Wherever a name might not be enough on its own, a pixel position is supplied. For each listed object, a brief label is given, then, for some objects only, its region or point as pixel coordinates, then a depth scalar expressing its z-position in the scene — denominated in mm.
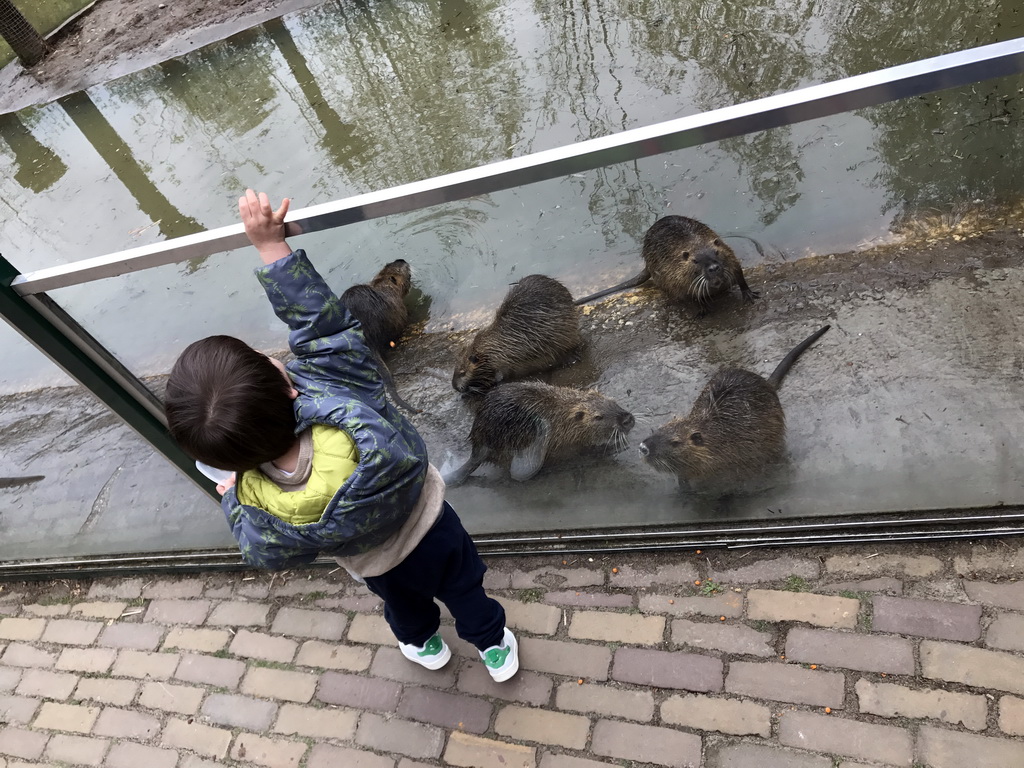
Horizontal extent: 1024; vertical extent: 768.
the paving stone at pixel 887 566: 2174
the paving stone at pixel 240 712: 2434
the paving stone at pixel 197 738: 2412
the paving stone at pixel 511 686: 2242
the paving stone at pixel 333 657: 2494
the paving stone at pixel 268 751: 2316
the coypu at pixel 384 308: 2961
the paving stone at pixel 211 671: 2592
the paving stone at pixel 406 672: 2366
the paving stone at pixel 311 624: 2617
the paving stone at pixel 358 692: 2371
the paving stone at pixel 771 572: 2281
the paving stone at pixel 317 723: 2335
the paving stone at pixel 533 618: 2404
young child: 1393
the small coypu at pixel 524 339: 2699
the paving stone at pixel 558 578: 2490
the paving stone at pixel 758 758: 1913
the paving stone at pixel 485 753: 2117
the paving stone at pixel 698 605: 2268
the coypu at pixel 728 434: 2312
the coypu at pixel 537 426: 2500
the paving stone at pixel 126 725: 2529
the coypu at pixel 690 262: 2438
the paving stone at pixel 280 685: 2469
